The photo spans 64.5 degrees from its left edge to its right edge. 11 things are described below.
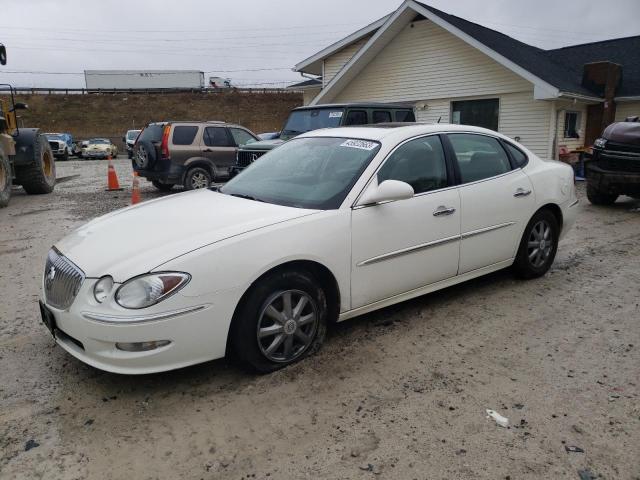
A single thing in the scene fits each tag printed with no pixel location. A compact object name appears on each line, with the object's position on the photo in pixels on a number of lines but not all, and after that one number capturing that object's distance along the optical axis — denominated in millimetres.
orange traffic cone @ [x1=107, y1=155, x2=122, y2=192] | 13231
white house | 14688
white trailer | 47781
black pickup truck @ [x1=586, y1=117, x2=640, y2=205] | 8969
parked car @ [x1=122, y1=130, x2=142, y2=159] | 30856
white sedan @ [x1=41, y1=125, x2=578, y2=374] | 2896
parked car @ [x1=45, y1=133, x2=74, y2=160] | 29000
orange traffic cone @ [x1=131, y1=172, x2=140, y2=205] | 9140
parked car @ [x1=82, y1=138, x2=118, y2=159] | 31375
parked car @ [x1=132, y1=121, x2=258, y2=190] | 11281
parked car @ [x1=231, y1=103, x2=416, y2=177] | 9336
